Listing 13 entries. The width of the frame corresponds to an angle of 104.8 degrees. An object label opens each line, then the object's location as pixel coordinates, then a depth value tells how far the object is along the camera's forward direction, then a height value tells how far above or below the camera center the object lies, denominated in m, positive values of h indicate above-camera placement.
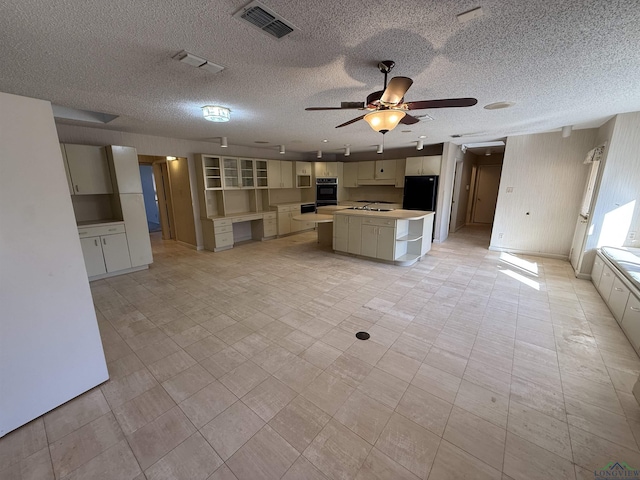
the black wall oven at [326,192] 7.81 -0.16
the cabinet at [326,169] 7.75 +0.56
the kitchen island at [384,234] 4.50 -0.90
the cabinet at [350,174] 7.86 +0.39
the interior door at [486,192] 8.54 -0.18
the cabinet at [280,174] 6.81 +0.37
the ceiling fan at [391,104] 1.77 +0.65
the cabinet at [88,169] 3.85 +0.28
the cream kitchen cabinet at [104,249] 3.91 -1.00
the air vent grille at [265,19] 1.31 +0.93
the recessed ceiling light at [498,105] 2.87 +0.95
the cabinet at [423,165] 6.00 +0.53
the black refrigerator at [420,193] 6.08 -0.15
